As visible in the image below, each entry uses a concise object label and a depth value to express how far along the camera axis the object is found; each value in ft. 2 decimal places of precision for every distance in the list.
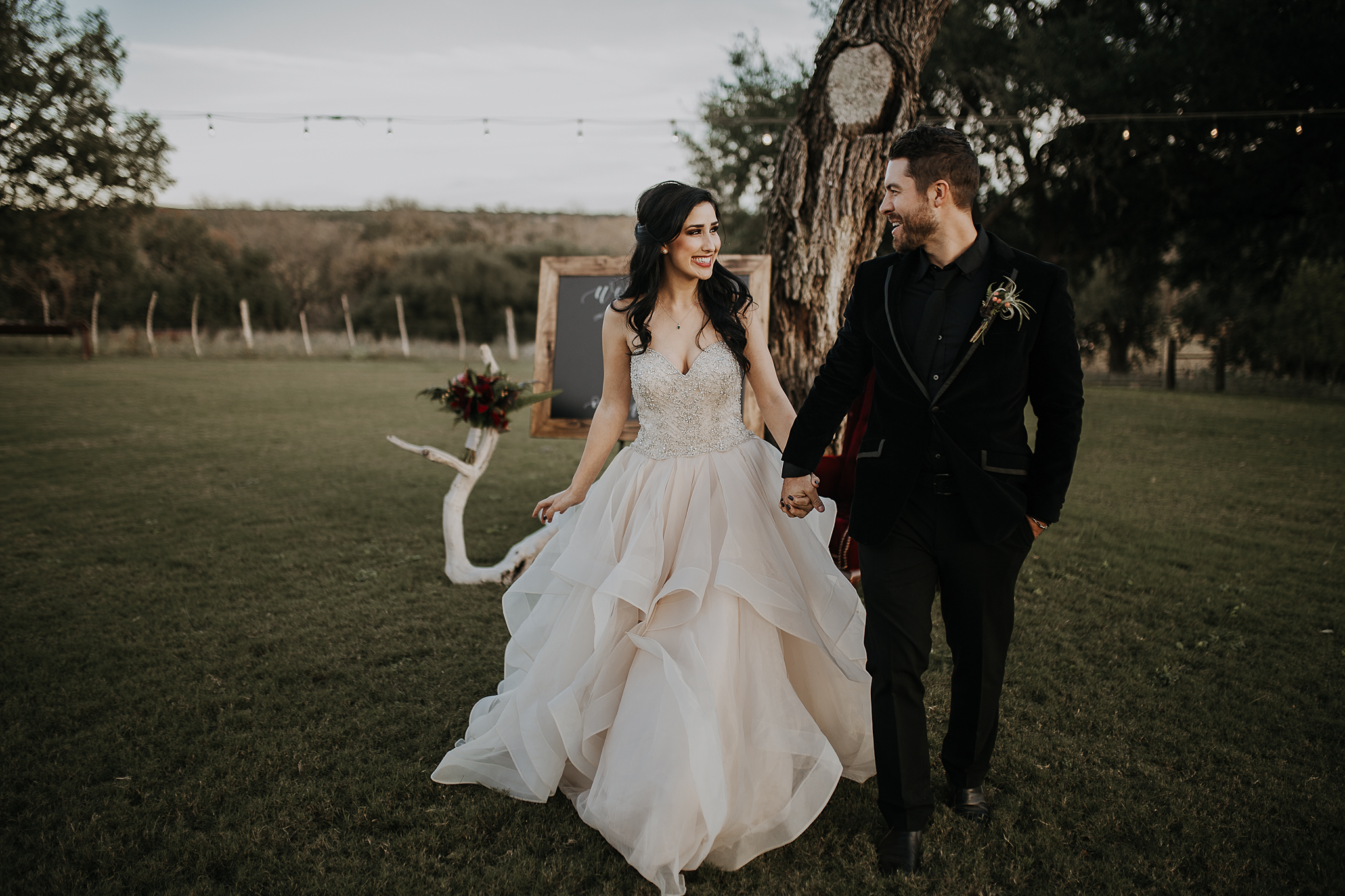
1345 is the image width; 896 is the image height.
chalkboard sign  17.22
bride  7.85
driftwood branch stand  17.08
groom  7.64
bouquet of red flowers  16.87
